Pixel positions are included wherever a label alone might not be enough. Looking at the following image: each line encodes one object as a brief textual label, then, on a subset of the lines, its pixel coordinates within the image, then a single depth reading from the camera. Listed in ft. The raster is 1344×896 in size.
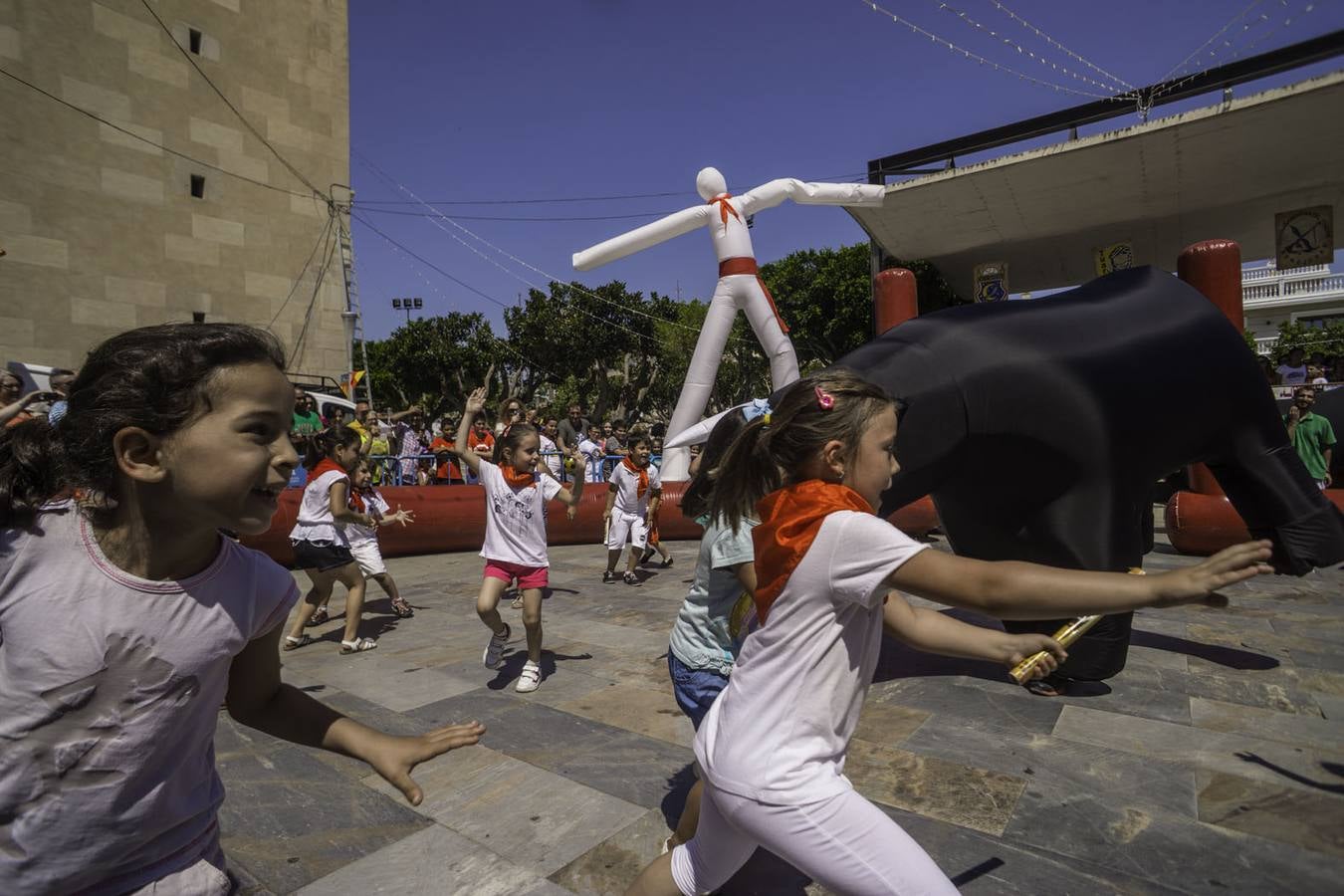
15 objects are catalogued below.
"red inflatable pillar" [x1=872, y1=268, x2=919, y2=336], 26.86
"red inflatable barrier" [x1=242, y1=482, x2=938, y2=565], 31.12
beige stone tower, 51.34
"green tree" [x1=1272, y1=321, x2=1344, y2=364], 114.32
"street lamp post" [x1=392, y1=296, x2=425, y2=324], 182.91
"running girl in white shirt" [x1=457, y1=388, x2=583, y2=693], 15.28
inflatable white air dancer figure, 28.68
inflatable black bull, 12.08
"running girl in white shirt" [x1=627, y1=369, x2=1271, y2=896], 4.80
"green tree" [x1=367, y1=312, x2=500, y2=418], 115.96
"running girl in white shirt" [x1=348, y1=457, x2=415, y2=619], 19.44
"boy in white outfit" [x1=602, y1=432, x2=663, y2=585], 25.71
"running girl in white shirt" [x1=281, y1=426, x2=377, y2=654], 17.92
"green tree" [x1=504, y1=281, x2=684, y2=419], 104.63
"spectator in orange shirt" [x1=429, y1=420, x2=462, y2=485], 38.63
